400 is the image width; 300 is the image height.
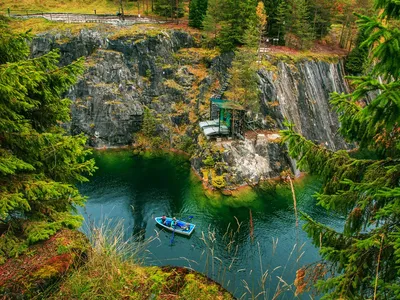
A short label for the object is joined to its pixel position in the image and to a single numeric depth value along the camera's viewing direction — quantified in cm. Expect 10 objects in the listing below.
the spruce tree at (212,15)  4525
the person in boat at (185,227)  2562
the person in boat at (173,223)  2579
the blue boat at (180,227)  2555
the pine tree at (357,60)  4966
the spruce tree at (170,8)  5300
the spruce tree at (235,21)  4266
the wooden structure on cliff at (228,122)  3664
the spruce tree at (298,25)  4581
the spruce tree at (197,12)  5022
